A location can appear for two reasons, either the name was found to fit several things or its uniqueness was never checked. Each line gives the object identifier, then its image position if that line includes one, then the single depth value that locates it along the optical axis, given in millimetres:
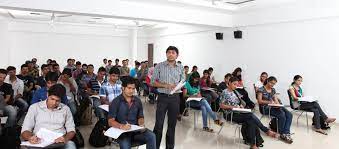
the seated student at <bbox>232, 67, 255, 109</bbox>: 6900
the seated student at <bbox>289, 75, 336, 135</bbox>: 5676
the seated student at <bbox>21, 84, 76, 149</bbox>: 2738
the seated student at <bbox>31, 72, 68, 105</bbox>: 3894
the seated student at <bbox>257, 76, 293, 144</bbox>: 4965
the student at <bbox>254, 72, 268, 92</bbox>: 6848
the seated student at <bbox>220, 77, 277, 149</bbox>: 4375
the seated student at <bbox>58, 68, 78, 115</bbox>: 5020
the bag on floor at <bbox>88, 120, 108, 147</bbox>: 4309
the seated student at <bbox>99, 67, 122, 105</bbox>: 4660
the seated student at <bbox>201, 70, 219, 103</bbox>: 6779
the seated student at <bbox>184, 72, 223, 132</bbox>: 5552
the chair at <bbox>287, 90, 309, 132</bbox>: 5805
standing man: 3807
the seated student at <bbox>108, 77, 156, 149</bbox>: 3133
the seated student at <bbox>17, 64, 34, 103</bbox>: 5730
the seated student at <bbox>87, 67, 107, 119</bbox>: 5713
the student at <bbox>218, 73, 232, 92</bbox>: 7179
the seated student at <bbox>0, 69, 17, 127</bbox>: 4434
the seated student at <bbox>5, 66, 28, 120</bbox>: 5055
